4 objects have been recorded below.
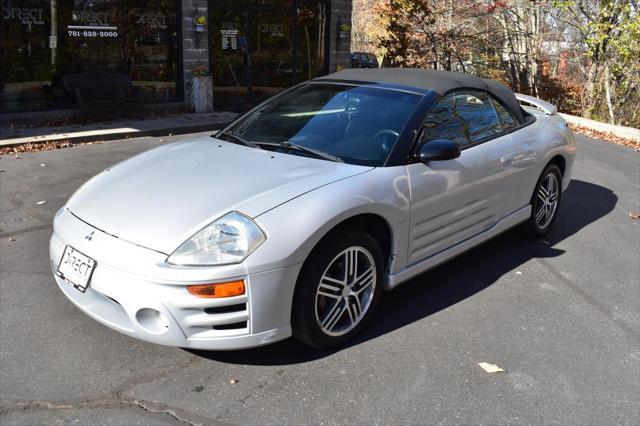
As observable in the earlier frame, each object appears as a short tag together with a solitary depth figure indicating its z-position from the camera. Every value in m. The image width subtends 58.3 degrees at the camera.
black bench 10.38
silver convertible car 2.79
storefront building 10.36
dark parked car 29.35
